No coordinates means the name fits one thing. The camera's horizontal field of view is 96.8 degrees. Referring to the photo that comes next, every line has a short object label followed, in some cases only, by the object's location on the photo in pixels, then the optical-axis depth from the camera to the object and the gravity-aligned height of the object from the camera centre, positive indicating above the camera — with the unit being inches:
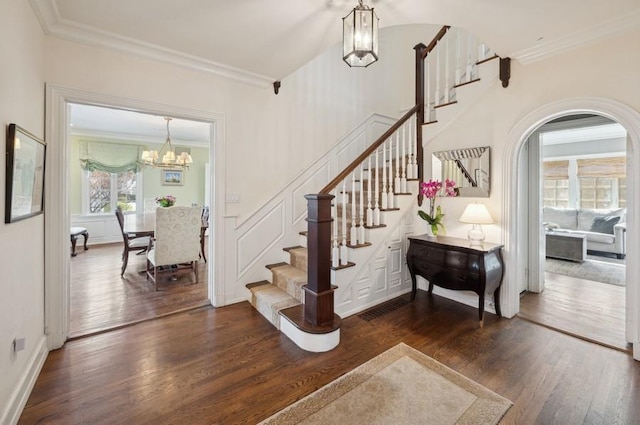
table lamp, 114.1 -2.1
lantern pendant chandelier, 68.5 +43.7
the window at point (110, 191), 267.0 +20.0
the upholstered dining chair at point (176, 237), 146.6 -13.4
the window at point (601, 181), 252.5 +29.5
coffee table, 202.8 -24.0
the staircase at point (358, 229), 96.3 -6.8
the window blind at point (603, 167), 249.6 +42.4
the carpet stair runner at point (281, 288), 113.3 -34.3
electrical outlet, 66.9 -32.4
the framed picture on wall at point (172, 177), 298.4 +36.6
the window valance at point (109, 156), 258.4 +51.8
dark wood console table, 109.2 -21.4
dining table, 166.6 -8.6
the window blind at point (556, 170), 283.0 +44.0
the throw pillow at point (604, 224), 228.2 -8.5
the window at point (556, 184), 282.8 +30.1
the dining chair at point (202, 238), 191.3 -18.3
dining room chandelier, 218.4 +40.7
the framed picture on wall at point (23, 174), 62.5 +9.3
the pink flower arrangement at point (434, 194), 127.2 +8.4
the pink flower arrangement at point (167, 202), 214.1 +7.4
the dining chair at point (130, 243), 169.3 -19.5
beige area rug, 65.8 -47.1
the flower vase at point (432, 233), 131.3 -9.4
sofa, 214.2 -9.8
